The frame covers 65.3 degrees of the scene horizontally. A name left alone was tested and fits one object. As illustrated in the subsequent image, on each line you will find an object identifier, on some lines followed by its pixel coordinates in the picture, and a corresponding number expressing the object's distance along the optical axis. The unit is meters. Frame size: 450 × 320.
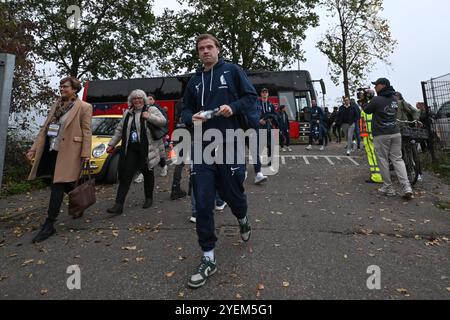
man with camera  6.06
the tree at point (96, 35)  22.59
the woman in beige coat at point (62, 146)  4.37
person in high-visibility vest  7.35
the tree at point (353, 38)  26.36
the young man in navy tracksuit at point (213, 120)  3.06
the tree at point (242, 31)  26.31
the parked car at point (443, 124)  8.88
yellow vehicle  7.73
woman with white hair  5.31
